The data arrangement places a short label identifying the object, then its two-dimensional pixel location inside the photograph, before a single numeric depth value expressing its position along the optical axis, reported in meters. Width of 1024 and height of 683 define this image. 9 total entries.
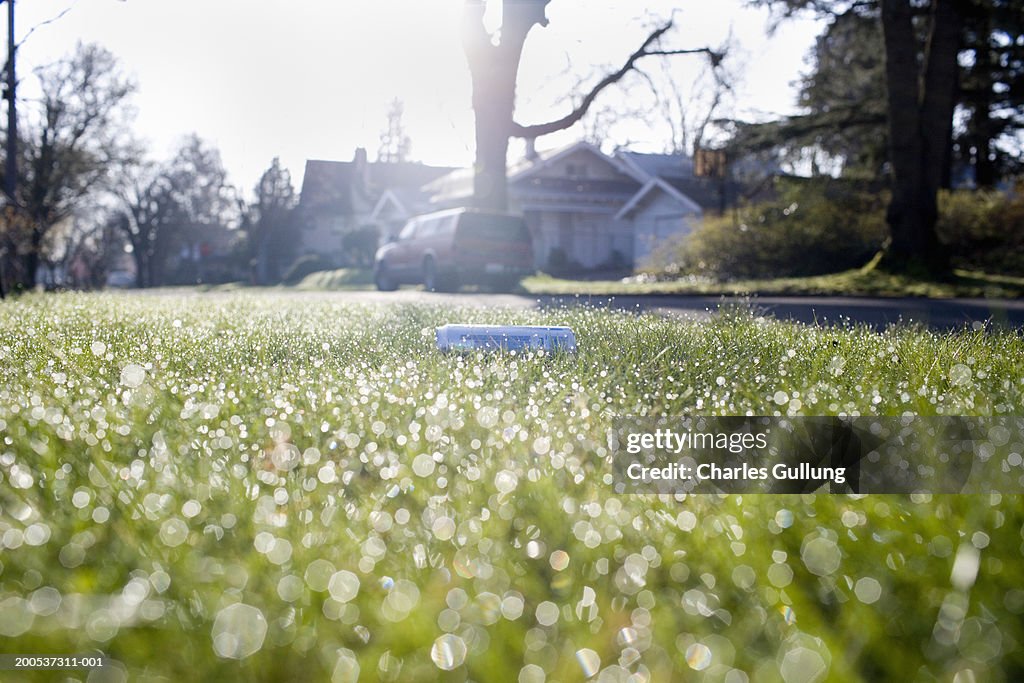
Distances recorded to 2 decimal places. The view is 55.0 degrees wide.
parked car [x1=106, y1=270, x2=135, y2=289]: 94.76
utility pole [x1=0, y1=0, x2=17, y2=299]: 22.78
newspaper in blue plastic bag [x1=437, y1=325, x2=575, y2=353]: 5.51
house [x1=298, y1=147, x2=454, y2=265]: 67.44
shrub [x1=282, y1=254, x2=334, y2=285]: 48.44
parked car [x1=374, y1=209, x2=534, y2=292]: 22.59
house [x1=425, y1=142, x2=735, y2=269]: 47.84
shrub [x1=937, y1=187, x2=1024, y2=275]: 24.36
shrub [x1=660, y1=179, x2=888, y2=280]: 26.61
